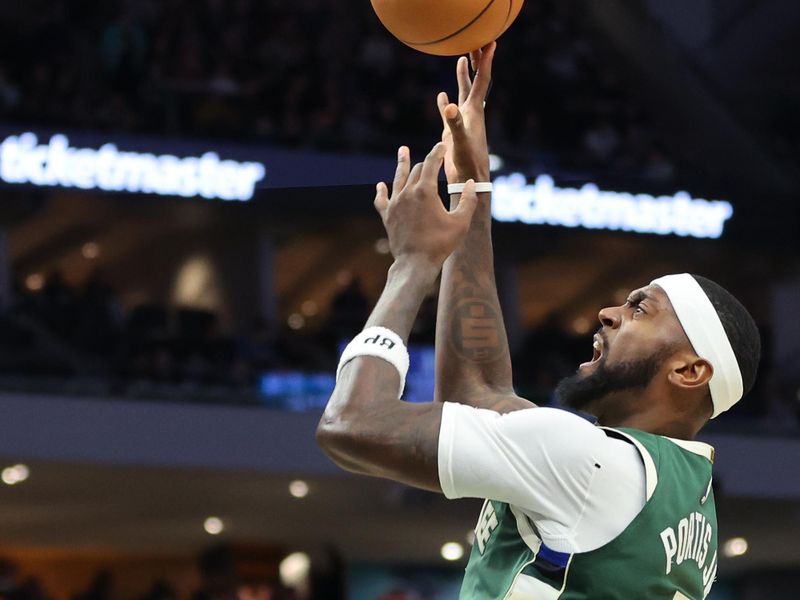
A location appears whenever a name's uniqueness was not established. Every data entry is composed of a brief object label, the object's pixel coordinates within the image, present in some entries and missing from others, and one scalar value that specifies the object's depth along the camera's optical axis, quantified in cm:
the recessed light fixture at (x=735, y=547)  1959
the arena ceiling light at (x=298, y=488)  1574
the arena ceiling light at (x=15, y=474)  1448
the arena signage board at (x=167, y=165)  1541
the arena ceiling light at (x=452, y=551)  2031
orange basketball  337
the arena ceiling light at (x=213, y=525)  1817
